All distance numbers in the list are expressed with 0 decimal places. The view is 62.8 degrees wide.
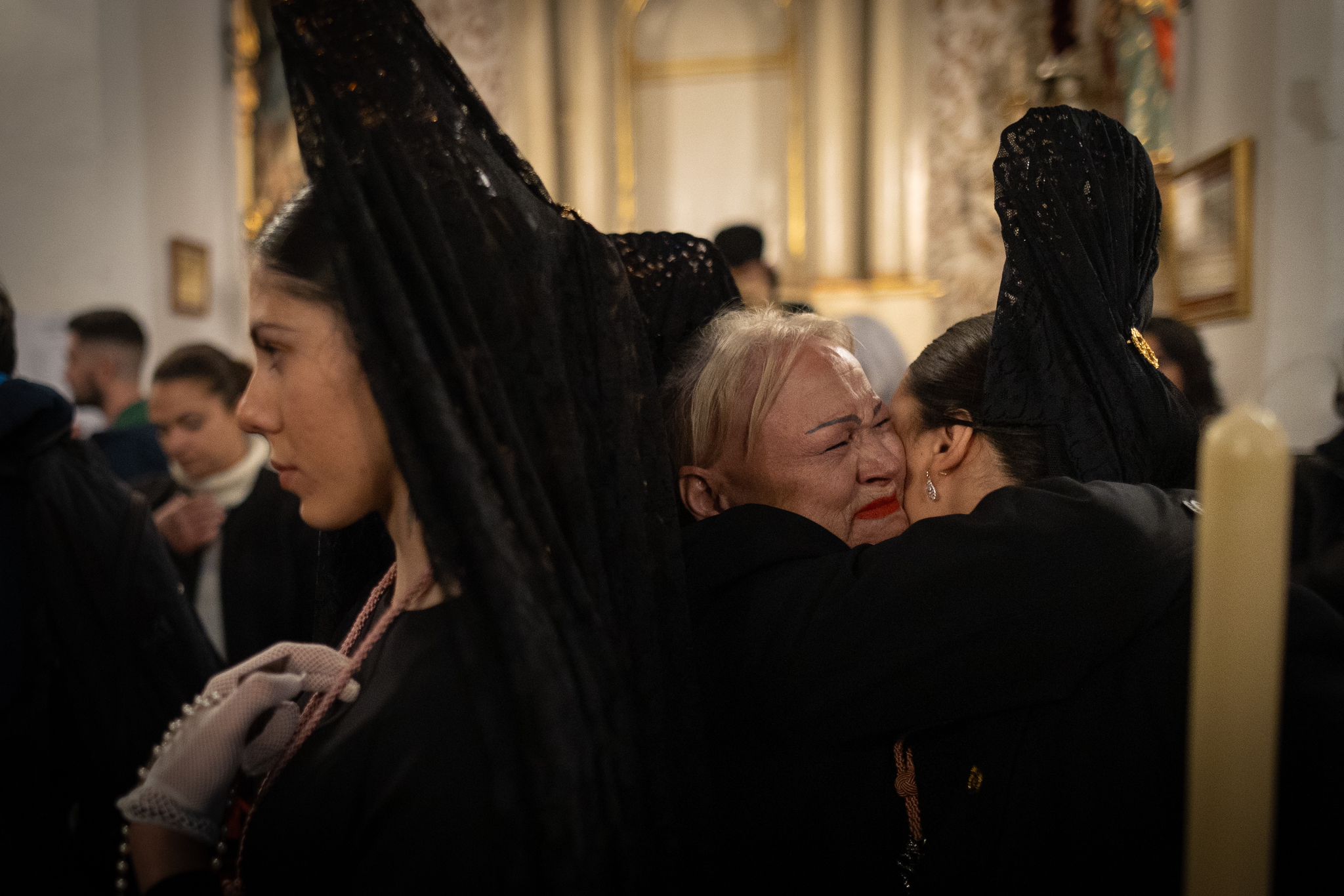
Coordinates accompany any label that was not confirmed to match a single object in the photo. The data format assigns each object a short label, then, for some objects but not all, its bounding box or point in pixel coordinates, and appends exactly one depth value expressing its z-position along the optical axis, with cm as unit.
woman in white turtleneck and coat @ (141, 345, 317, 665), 324
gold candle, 59
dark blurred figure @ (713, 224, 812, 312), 402
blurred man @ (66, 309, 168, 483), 464
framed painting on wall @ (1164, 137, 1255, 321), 373
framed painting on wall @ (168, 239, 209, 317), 645
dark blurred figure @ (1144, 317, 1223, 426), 304
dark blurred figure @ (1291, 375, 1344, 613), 186
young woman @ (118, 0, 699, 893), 103
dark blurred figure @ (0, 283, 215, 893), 244
